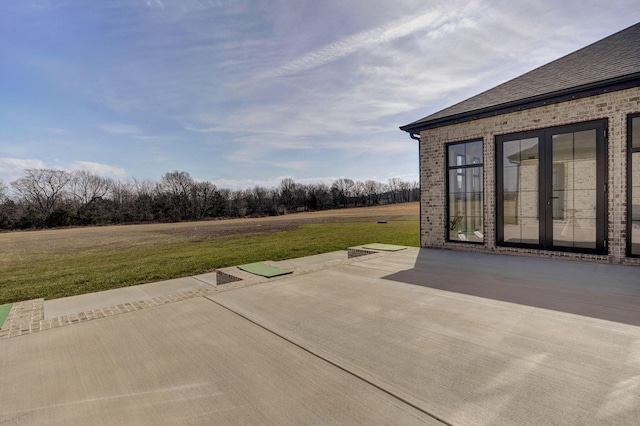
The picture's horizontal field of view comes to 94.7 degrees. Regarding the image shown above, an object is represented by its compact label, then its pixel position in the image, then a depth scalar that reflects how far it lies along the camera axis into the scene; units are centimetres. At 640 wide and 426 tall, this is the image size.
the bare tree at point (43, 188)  4153
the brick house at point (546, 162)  529
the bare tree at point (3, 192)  3964
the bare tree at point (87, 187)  4590
